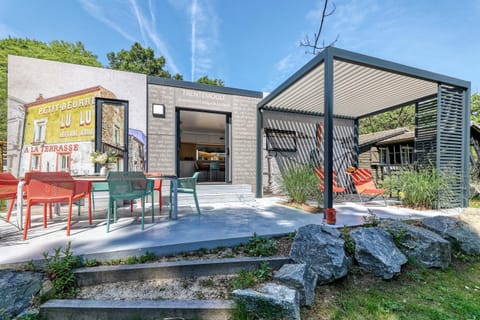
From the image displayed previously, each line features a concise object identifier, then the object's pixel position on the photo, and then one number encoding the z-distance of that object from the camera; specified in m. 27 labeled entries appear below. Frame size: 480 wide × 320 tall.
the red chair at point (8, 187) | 2.82
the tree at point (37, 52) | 5.80
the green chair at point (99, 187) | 3.74
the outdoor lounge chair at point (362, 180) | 5.26
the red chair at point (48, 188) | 2.38
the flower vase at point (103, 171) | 3.66
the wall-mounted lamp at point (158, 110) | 5.29
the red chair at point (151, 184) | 3.16
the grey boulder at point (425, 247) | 2.47
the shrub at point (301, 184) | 4.56
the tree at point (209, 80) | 21.61
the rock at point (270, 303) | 1.48
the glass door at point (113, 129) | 4.84
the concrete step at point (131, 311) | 1.51
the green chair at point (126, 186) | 2.69
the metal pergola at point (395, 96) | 3.50
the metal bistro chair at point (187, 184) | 3.62
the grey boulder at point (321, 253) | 2.06
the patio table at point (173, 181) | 3.21
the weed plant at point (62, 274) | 1.68
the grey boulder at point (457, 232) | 2.75
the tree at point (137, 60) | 19.75
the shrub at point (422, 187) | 4.34
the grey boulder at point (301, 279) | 1.73
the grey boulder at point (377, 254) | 2.16
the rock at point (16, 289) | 1.54
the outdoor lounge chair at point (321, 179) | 4.55
